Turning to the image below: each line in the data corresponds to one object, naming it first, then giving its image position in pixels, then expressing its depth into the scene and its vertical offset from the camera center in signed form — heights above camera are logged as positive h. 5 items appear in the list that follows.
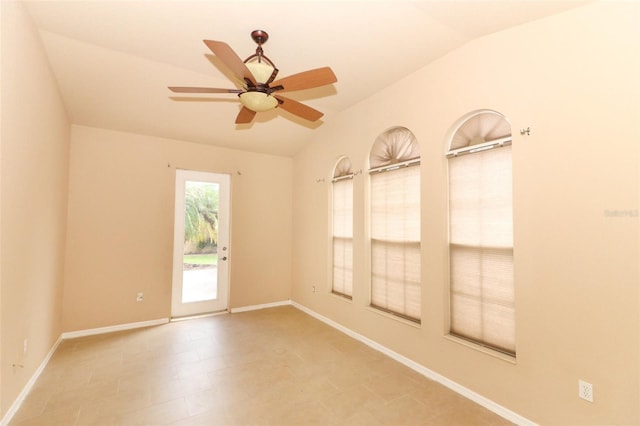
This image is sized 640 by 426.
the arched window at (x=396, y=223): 3.37 +0.02
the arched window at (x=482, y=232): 2.55 -0.07
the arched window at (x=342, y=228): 4.44 -0.06
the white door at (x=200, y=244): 4.85 -0.34
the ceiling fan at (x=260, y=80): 2.07 +1.12
